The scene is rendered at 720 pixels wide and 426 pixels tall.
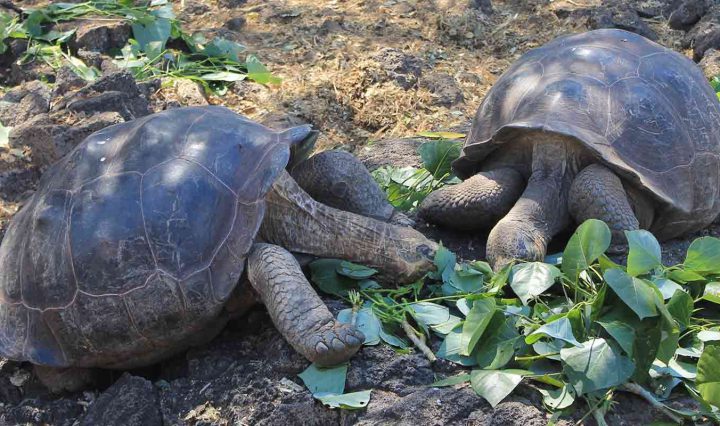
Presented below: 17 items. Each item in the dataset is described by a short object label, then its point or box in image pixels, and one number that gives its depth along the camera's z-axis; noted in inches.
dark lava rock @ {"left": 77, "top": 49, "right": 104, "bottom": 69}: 236.5
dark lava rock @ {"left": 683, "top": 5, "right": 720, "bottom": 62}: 244.2
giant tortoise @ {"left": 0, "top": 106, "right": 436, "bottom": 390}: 122.6
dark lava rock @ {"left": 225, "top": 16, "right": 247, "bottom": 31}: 275.7
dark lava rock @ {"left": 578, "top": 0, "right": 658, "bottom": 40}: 258.1
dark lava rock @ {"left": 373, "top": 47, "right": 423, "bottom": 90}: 236.4
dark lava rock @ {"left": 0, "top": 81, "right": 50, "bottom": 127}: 207.3
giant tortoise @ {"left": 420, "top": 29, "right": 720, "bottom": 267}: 144.4
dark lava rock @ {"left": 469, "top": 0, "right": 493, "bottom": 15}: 278.2
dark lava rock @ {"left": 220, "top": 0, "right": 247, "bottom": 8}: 290.8
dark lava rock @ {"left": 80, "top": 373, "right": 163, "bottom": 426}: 118.7
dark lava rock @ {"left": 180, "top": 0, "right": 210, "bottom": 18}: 287.4
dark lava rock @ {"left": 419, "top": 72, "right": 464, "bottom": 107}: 231.5
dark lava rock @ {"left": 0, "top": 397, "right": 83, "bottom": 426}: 126.6
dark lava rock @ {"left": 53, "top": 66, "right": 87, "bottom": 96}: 212.7
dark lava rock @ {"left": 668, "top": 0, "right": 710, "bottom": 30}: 266.7
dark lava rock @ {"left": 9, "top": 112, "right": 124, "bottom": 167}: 182.4
